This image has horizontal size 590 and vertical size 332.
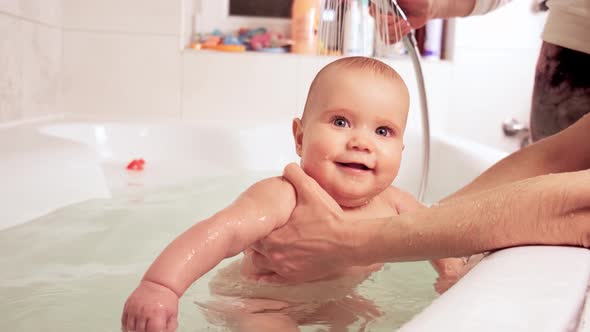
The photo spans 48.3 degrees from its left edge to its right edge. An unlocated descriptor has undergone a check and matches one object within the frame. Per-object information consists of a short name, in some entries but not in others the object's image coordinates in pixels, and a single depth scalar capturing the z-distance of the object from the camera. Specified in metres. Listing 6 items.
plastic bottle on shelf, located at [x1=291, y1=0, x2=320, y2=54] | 2.61
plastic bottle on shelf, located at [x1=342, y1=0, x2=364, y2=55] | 2.28
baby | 0.85
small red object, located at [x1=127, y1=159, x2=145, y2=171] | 2.06
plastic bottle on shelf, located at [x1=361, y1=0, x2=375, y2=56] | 2.51
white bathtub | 0.51
